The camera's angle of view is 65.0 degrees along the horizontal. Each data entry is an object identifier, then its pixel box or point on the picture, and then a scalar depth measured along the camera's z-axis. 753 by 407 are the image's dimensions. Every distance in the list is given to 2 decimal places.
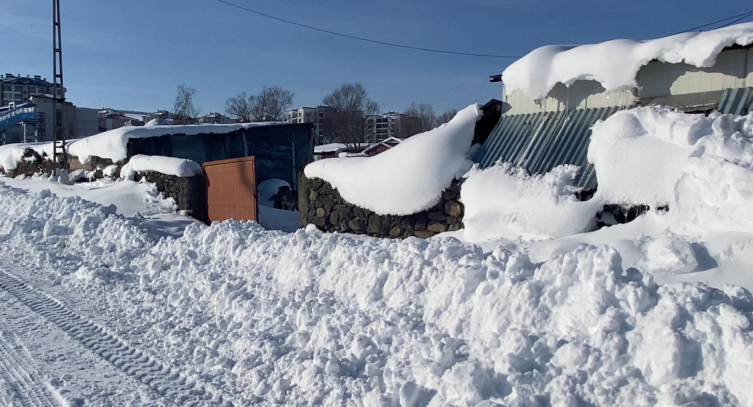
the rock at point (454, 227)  8.85
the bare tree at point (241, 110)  76.07
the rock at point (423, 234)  9.23
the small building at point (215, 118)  80.81
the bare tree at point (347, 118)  75.50
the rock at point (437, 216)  9.11
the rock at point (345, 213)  10.41
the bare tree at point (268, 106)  76.50
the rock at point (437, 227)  9.09
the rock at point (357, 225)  10.20
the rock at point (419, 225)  9.31
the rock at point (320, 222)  10.95
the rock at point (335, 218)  10.66
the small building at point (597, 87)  7.18
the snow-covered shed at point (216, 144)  20.66
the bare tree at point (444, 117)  69.21
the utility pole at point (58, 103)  22.34
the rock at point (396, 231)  9.59
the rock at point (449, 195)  8.99
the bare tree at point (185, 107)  70.75
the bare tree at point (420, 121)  75.91
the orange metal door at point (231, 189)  13.46
